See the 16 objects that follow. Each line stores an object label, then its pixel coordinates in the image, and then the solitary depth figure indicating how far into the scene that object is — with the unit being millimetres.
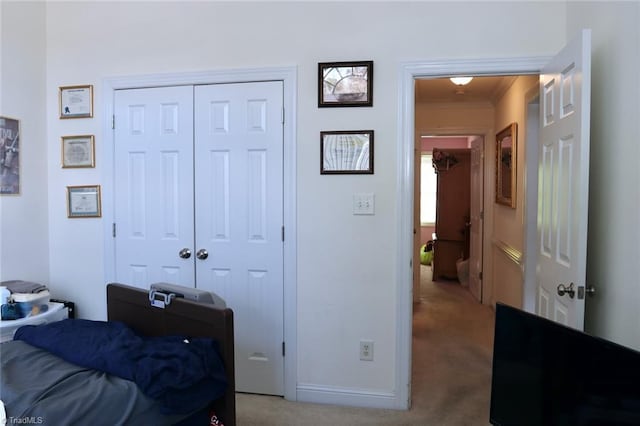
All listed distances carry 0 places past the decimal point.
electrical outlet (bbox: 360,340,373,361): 2434
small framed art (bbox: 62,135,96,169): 2764
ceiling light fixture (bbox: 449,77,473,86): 3457
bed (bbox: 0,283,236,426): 1303
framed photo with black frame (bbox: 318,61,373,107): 2371
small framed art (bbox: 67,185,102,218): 2770
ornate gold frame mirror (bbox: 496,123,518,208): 3704
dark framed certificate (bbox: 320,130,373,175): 2383
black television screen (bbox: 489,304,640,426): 943
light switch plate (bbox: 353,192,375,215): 2393
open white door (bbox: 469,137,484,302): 4953
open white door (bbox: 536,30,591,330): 1652
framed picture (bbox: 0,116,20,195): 2547
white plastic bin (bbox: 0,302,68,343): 2215
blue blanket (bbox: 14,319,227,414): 1390
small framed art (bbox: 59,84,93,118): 2746
